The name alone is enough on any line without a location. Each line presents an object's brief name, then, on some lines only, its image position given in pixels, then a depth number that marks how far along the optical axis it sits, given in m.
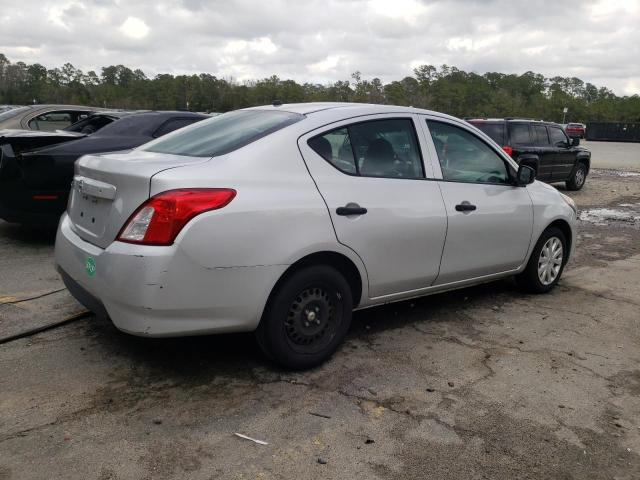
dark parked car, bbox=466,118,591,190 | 11.78
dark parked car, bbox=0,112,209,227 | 6.04
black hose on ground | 3.93
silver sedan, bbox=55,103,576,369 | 3.04
